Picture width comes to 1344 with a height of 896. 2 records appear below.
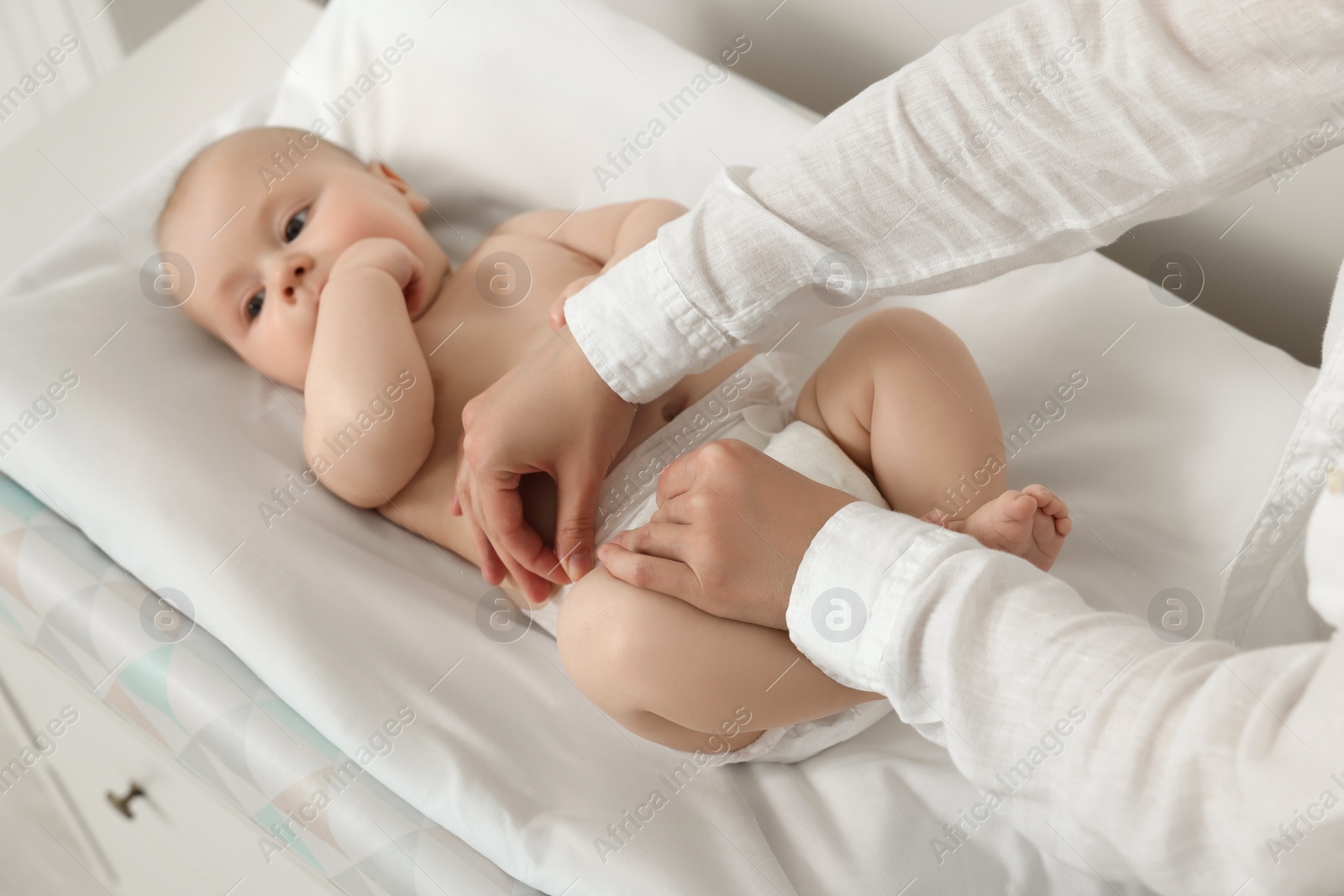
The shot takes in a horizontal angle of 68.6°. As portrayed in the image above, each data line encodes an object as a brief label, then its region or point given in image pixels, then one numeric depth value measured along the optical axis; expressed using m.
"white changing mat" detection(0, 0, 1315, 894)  0.79
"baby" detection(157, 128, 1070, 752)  0.77
